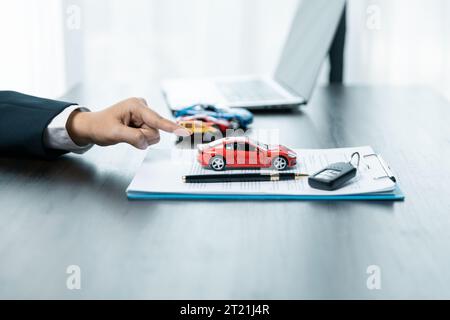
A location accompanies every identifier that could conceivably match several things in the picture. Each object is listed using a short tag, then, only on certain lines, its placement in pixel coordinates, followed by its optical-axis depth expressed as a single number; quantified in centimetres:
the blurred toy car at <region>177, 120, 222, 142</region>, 117
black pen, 91
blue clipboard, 85
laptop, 148
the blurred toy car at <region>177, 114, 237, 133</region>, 124
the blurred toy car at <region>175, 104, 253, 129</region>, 128
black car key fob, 87
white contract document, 87
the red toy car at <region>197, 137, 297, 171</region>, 95
